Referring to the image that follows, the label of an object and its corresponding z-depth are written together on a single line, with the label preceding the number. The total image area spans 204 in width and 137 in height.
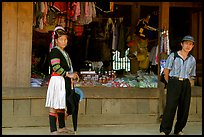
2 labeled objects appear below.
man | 8.97
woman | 8.66
